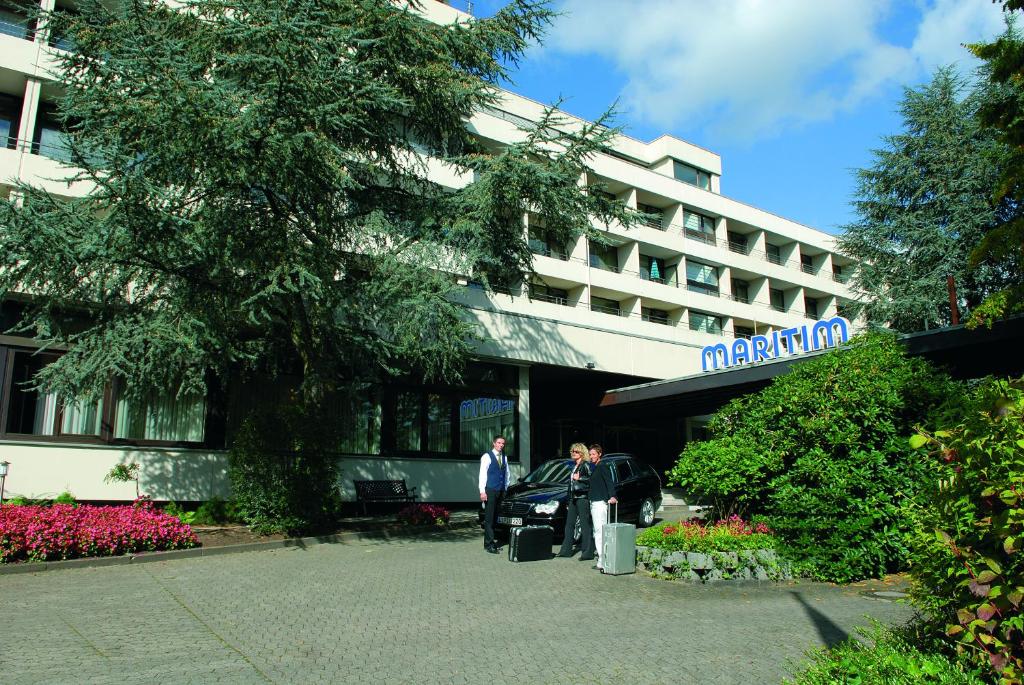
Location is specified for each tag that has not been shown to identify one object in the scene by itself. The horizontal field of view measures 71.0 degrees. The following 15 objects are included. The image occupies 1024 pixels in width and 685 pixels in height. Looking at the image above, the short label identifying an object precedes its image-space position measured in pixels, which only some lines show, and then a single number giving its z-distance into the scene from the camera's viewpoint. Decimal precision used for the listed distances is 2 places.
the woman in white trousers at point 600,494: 10.83
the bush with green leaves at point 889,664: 3.71
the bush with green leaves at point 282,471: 12.64
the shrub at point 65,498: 13.91
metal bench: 16.47
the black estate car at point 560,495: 12.95
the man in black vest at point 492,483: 11.91
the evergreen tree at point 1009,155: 9.92
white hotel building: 15.02
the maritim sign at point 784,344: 19.41
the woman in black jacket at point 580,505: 11.18
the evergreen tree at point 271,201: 10.98
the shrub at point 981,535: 3.49
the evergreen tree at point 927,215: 27.53
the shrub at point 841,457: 8.90
